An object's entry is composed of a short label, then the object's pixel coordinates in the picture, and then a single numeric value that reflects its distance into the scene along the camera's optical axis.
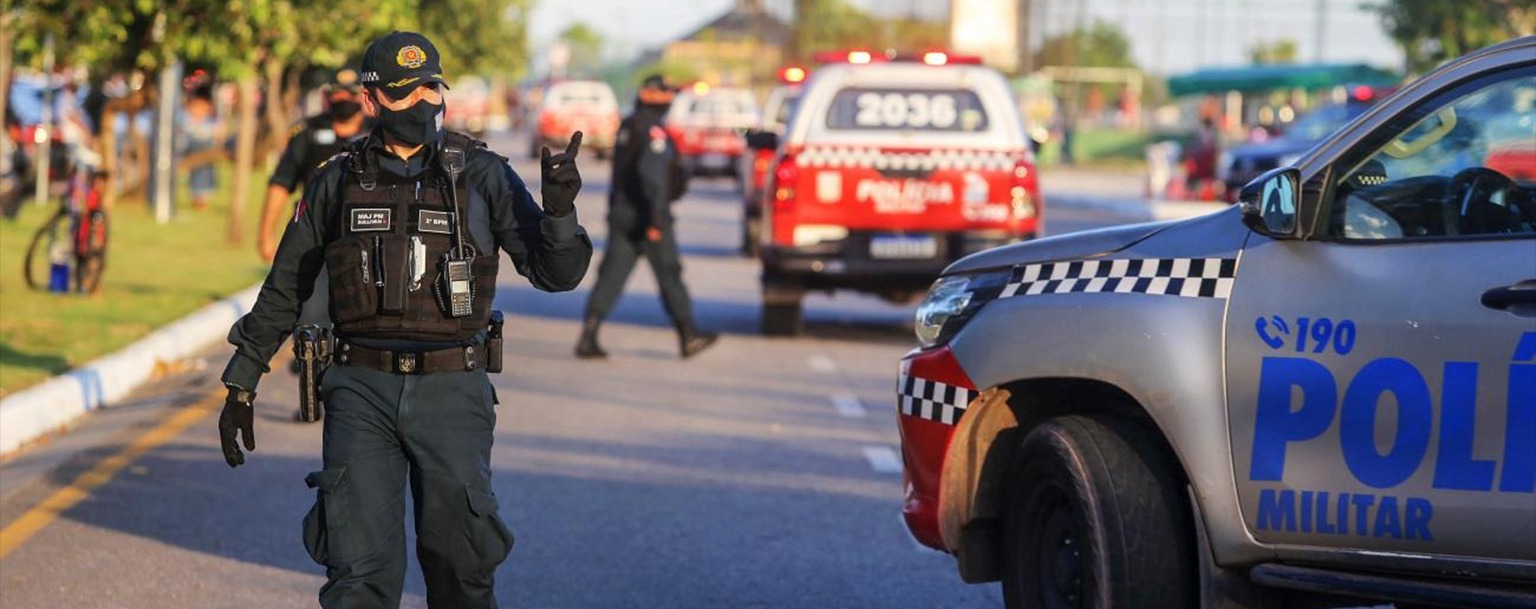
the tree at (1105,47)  162.62
